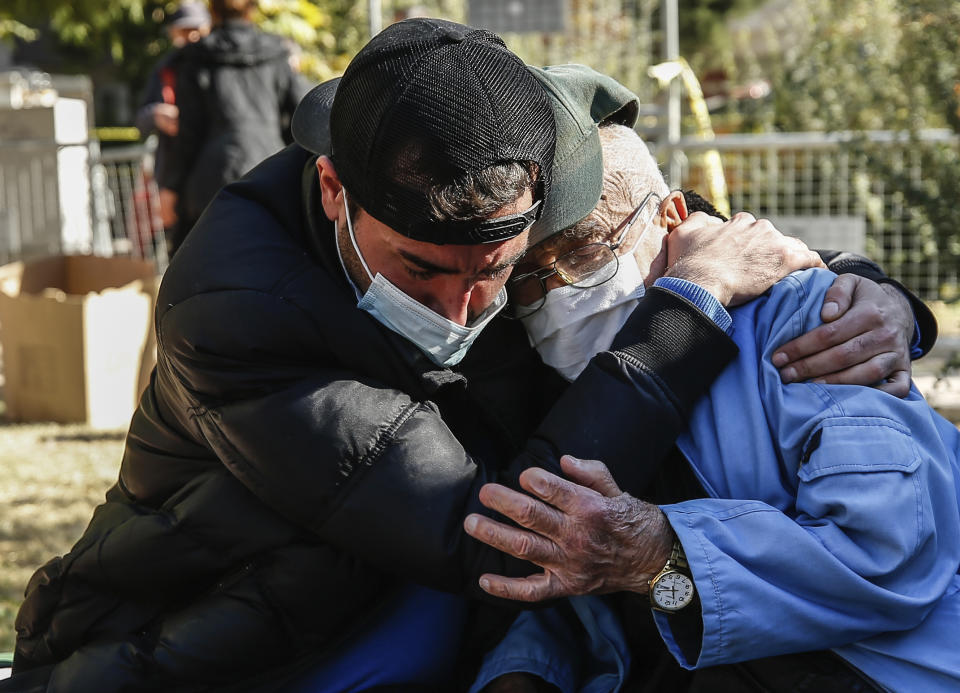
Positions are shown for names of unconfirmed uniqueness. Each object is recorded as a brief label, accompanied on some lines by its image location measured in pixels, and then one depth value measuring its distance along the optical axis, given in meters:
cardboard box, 6.21
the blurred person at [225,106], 5.88
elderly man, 2.17
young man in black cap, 2.16
